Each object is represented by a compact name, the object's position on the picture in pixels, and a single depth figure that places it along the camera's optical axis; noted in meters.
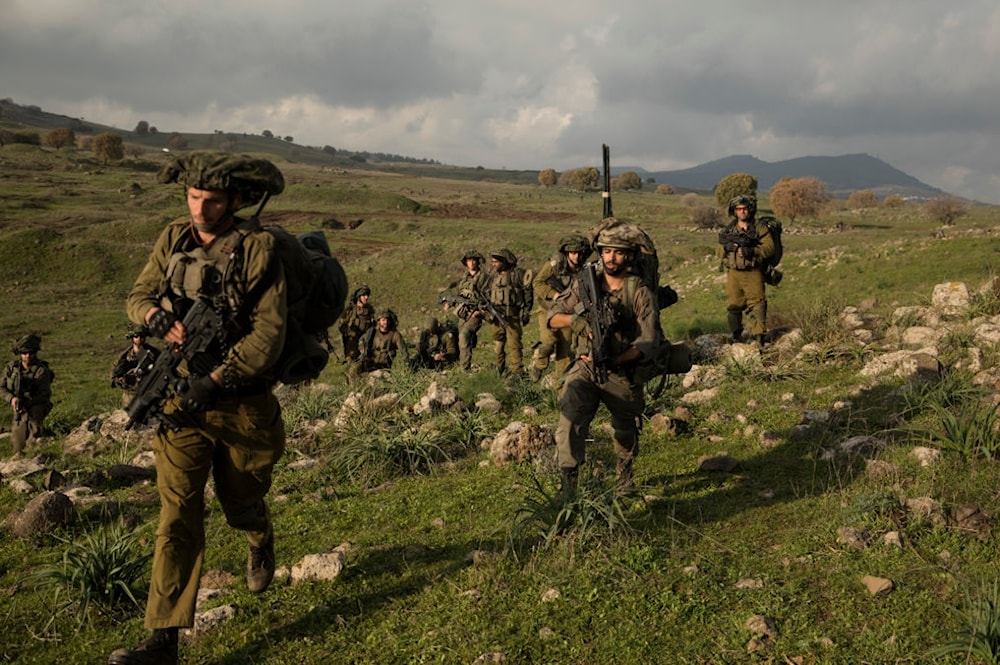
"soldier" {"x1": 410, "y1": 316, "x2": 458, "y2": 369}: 12.14
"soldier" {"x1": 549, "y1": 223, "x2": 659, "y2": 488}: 4.44
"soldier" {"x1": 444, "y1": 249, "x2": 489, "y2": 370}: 10.92
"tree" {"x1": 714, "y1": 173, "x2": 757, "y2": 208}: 53.44
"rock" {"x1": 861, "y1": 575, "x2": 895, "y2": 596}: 3.31
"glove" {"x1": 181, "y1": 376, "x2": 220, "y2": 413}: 3.09
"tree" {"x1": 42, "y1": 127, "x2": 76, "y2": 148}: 78.81
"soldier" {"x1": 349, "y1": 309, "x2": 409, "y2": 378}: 11.43
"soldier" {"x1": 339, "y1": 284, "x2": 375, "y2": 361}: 11.65
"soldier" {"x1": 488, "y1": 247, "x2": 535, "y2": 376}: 10.44
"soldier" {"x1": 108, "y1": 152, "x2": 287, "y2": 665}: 3.13
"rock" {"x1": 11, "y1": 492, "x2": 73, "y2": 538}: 4.98
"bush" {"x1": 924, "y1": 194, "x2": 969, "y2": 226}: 34.09
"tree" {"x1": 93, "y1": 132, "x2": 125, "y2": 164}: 65.94
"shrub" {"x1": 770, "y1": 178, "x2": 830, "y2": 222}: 41.91
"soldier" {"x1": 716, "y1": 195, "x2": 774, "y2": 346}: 8.71
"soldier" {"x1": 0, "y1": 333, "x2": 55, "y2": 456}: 9.20
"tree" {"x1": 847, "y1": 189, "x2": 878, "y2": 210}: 60.31
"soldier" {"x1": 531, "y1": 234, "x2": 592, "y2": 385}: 8.76
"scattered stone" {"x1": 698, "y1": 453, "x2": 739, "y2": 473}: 5.31
